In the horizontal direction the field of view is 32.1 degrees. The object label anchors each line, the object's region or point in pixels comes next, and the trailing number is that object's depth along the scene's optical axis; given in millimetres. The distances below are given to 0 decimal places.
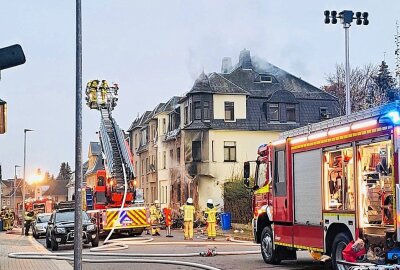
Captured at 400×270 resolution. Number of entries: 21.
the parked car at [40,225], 35625
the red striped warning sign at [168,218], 31166
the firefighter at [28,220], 41875
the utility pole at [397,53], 44497
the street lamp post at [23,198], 41844
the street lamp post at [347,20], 25953
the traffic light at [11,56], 5199
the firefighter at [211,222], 27344
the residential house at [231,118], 49812
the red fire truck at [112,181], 29922
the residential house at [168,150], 54750
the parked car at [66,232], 24656
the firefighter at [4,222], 50444
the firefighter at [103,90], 32119
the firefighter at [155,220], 32938
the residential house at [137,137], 69938
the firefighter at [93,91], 31719
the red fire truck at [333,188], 11344
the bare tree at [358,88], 54062
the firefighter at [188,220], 27547
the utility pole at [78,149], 10906
